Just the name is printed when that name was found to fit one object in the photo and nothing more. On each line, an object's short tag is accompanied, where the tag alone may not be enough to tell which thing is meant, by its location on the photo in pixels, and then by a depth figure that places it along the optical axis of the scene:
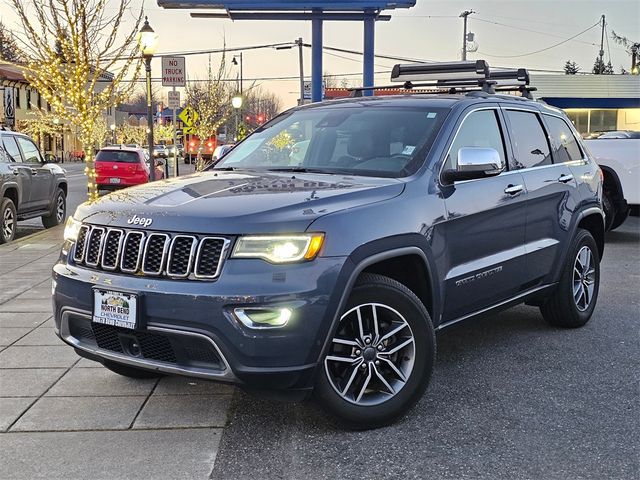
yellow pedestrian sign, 26.11
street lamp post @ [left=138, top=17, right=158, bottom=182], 13.66
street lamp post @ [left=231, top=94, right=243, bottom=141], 33.02
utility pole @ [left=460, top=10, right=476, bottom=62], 45.62
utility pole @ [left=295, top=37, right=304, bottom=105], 43.62
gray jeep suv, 3.51
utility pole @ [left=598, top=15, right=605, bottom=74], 67.19
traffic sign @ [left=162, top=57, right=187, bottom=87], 15.87
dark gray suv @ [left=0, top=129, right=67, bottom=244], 11.91
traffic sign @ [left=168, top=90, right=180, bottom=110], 18.69
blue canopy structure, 16.97
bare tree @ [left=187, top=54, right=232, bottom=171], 32.91
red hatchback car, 22.23
